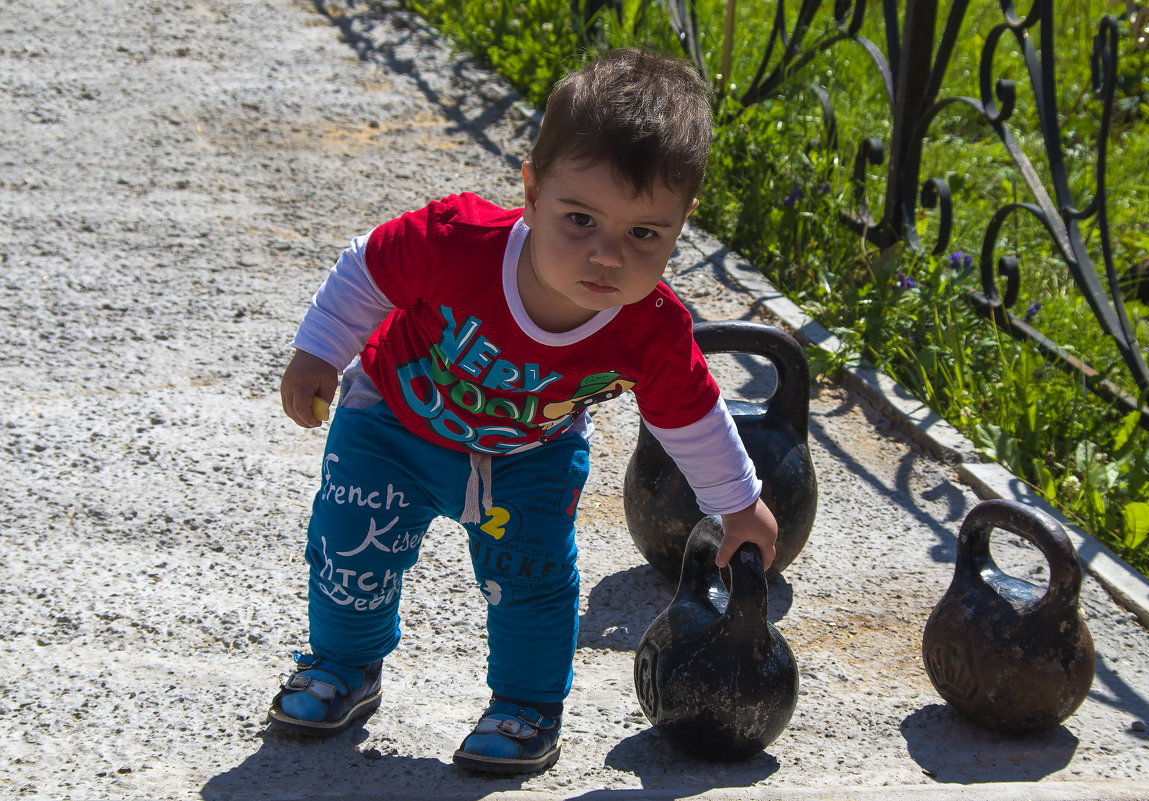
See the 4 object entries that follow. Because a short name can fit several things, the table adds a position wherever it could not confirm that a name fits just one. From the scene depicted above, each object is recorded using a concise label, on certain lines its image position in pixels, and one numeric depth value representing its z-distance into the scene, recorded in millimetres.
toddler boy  1881
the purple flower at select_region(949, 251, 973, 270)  4449
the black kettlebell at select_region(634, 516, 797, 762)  2143
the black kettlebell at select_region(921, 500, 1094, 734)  2311
